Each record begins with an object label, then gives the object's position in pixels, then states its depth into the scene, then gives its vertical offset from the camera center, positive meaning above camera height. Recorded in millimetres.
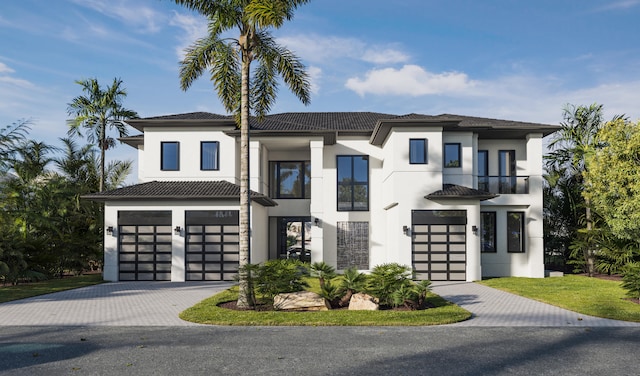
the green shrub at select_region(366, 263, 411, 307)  12722 -1873
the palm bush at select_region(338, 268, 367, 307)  13328 -1982
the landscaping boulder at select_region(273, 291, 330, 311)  12648 -2372
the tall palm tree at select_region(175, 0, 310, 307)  13211 +4615
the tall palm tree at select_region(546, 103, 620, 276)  23328 +3470
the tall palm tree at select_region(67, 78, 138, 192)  24812 +5209
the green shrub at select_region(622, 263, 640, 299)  13840 -1938
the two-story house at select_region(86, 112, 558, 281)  20453 +682
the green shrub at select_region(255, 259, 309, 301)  13000 -1814
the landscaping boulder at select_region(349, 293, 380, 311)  12562 -2373
